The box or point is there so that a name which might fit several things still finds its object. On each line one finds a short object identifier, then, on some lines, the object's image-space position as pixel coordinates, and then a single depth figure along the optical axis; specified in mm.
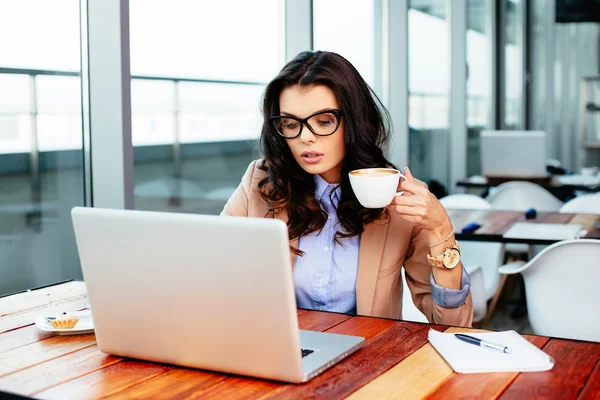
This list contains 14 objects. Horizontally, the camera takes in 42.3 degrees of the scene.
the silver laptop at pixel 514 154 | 5734
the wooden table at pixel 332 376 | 1346
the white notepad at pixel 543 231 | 3394
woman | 1975
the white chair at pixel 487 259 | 3859
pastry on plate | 1739
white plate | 1729
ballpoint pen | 1538
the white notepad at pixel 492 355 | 1450
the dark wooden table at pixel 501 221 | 3481
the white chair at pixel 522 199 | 5023
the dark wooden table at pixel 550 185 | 5488
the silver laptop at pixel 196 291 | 1284
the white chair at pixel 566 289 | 2752
